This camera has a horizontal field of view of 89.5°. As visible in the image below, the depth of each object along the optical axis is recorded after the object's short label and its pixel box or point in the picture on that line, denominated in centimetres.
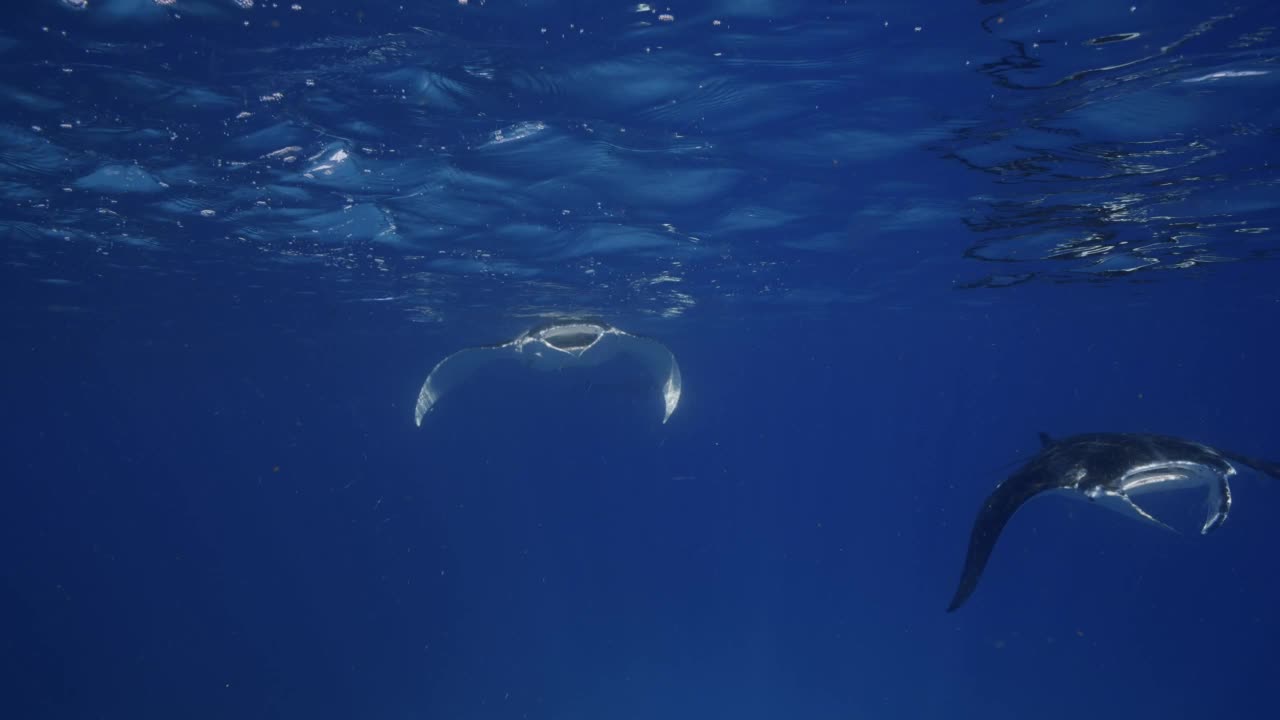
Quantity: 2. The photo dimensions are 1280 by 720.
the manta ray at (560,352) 1390
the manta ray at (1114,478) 656
